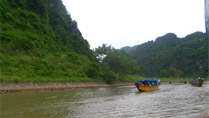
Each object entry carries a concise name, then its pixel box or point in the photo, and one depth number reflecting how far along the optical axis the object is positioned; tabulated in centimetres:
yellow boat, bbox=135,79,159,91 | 2647
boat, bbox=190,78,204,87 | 3769
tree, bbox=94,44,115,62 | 6215
